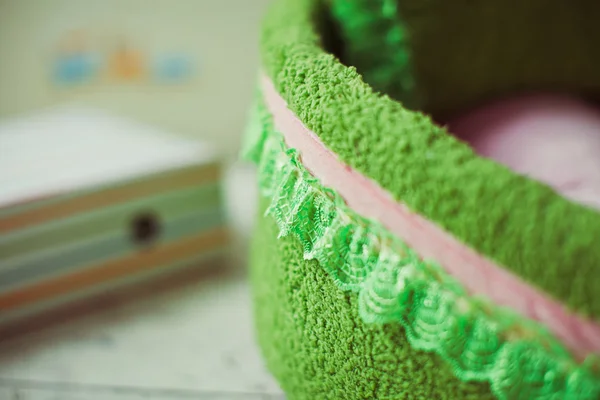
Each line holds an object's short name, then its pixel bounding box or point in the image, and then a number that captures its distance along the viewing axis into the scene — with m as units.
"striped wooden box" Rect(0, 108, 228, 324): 0.62
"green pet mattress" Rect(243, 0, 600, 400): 0.31
